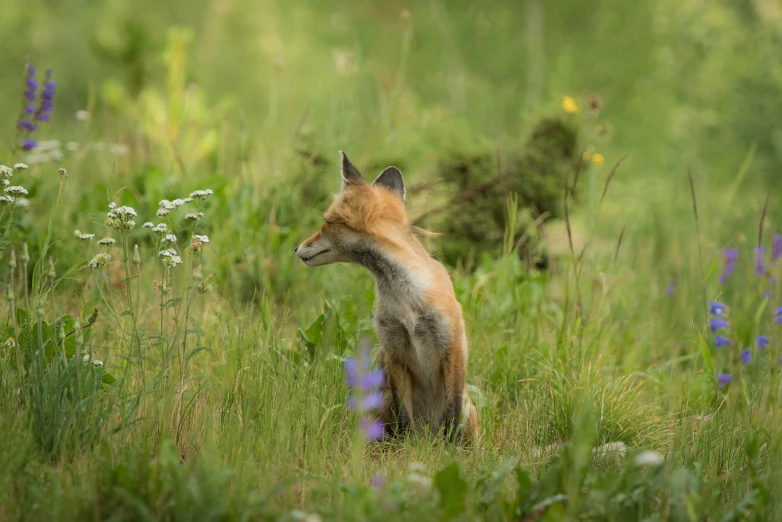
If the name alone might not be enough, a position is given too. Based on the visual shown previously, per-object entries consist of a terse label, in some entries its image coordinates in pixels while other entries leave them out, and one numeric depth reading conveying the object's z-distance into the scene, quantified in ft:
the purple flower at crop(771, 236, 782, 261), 37.78
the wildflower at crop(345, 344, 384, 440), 15.69
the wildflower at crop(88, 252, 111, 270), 23.35
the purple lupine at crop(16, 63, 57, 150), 37.04
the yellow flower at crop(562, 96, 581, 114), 46.38
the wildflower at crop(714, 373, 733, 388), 30.74
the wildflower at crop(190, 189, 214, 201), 25.79
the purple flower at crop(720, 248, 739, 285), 41.07
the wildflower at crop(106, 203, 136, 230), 24.13
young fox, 28.07
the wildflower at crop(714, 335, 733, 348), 32.63
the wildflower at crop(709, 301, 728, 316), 31.45
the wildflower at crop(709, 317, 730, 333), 32.37
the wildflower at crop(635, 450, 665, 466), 18.56
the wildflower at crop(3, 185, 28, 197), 23.91
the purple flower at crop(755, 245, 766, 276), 33.90
